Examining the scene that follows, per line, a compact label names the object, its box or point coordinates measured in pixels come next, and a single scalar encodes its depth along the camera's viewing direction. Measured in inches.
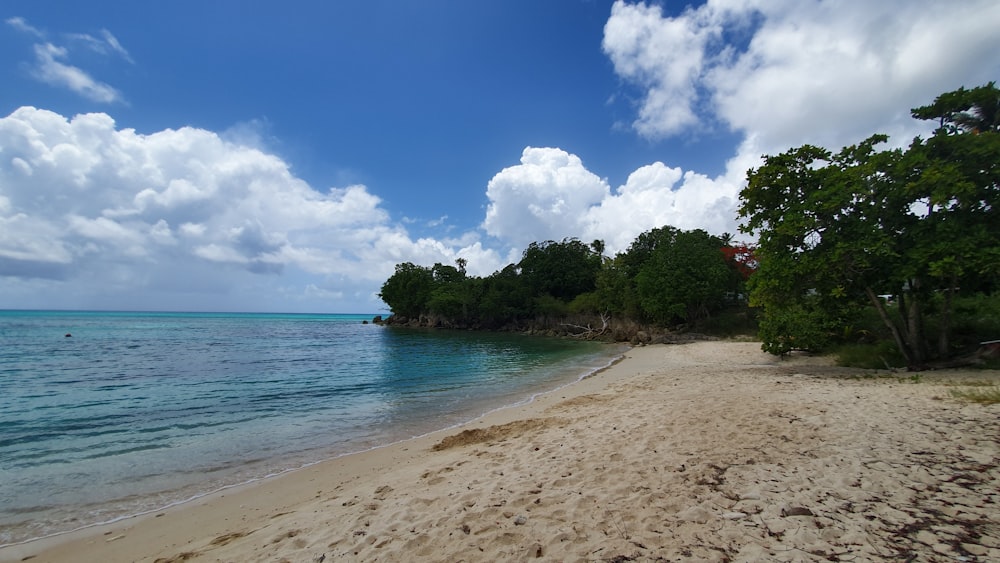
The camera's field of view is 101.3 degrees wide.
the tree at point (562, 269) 2861.7
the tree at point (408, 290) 3479.3
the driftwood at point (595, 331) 2054.9
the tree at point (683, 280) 1614.2
